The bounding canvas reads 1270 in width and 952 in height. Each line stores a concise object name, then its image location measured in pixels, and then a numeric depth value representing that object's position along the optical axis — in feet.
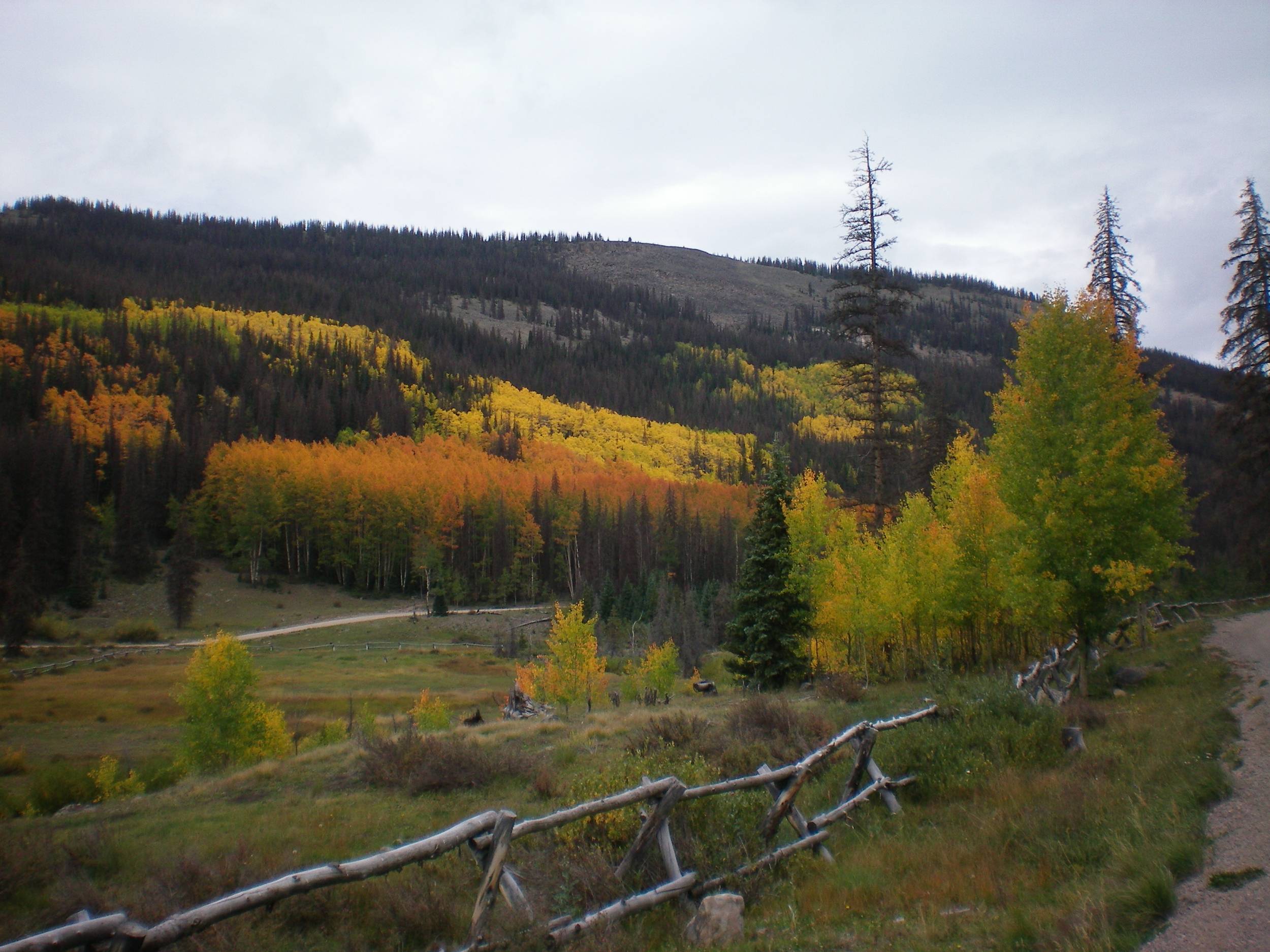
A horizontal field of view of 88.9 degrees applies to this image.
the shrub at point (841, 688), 65.05
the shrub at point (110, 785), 70.18
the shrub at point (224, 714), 85.81
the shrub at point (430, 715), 86.33
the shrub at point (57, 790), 63.41
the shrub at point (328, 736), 88.49
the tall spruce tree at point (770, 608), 86.89
